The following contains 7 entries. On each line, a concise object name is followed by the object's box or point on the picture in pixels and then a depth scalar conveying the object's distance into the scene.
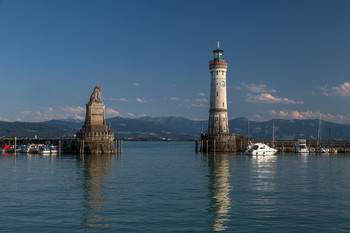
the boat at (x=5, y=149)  114.31
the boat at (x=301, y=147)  113.18
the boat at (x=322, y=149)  115.94
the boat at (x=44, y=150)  106.42
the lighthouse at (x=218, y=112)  111.19
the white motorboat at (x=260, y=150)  98.25
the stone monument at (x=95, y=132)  97.56
